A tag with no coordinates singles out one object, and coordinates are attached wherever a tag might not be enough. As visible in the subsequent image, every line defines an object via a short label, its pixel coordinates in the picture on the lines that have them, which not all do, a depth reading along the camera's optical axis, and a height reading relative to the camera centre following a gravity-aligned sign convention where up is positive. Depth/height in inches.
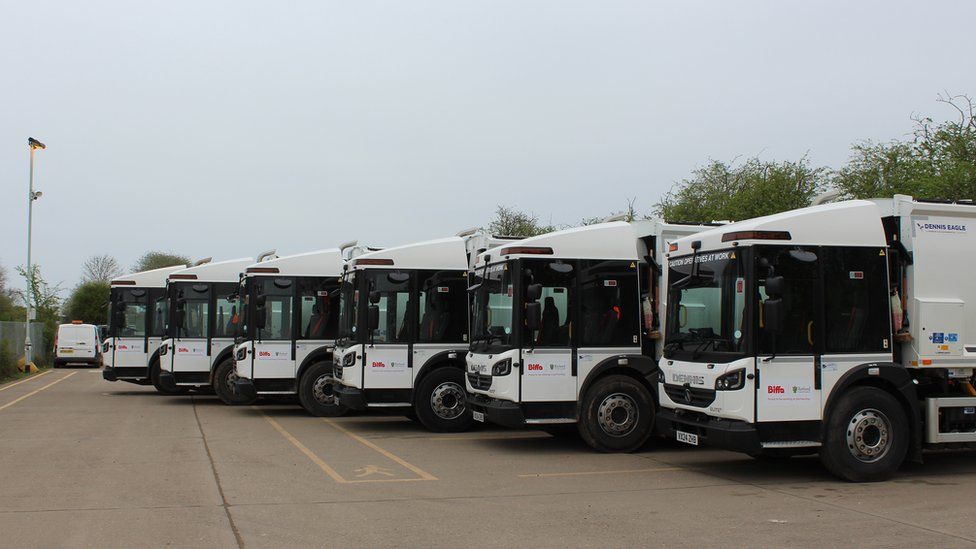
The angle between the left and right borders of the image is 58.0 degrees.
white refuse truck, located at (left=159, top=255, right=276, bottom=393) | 819.4 -10.8
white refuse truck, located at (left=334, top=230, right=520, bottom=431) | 590.2 -9.1
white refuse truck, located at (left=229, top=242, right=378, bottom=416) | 701.9 -10.4
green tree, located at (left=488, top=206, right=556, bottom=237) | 1727.4 +195.4
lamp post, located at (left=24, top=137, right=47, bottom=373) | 1501.0 +189.2
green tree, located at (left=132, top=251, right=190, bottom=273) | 3805.9 +242.7
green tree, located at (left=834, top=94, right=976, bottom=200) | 810.8 +174.4
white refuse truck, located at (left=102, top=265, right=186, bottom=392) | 911.7 -14.9
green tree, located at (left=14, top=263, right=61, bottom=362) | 2159.2 +26.8
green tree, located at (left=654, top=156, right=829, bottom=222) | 1070.4 +187.2
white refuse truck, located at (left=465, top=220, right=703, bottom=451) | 481.7 -7.5
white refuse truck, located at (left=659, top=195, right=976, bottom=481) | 382.6 -5.8
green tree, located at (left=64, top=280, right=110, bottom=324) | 2923.2 +32.5
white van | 1729.8 -59.8
